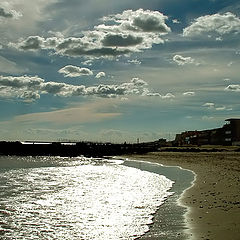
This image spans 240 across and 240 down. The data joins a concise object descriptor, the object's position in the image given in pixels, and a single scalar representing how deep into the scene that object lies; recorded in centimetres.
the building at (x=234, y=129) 11369
